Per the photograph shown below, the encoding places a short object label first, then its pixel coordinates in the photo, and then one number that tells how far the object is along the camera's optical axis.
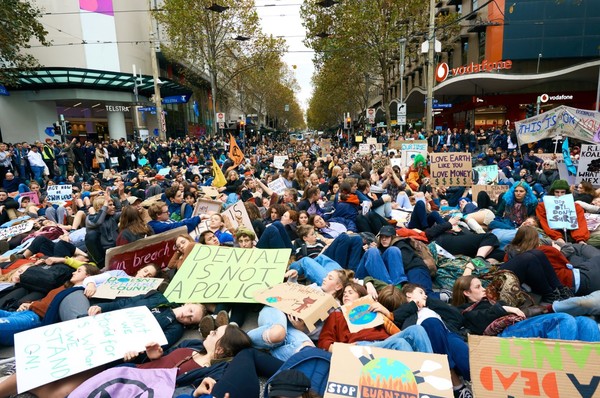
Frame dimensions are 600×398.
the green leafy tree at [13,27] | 14.73
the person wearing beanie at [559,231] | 5.73
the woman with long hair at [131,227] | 5.39
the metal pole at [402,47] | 21.53
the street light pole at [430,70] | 18.78
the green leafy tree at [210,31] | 26.44
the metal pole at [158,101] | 25.78
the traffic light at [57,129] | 20.30
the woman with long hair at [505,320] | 3.04
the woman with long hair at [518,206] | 6.53
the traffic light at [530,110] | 20.72
